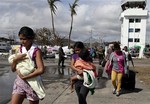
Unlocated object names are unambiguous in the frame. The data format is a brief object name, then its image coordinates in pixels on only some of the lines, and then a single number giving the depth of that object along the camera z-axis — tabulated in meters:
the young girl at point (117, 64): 5.38
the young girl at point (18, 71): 2.47
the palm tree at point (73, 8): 20.79
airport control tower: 39.25
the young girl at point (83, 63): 3.47
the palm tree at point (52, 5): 18.89
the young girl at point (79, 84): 3.45
